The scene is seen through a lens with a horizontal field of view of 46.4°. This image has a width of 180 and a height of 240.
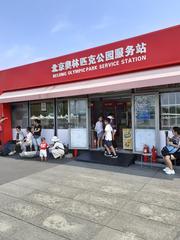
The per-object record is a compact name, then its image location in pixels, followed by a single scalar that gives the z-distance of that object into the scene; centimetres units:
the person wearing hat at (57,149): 849
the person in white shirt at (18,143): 1016
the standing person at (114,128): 874
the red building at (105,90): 697
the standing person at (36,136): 991
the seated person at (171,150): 600
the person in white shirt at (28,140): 958
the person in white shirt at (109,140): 783
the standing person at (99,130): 912
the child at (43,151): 839
